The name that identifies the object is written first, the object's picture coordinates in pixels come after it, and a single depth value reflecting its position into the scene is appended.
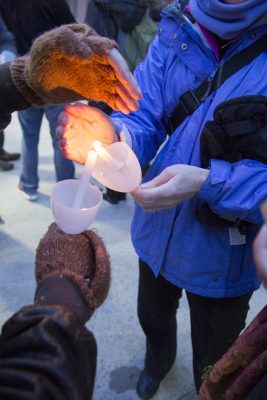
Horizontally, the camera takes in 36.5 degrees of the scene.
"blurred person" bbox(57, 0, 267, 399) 1.31
